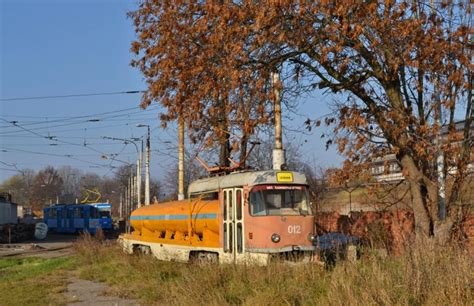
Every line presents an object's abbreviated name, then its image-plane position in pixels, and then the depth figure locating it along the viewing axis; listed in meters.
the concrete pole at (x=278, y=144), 15.35
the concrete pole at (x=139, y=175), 42.50
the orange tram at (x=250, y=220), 14.21
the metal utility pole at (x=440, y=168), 13.32
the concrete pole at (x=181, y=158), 28.35
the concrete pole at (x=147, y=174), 36.86
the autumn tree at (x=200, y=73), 13.61
